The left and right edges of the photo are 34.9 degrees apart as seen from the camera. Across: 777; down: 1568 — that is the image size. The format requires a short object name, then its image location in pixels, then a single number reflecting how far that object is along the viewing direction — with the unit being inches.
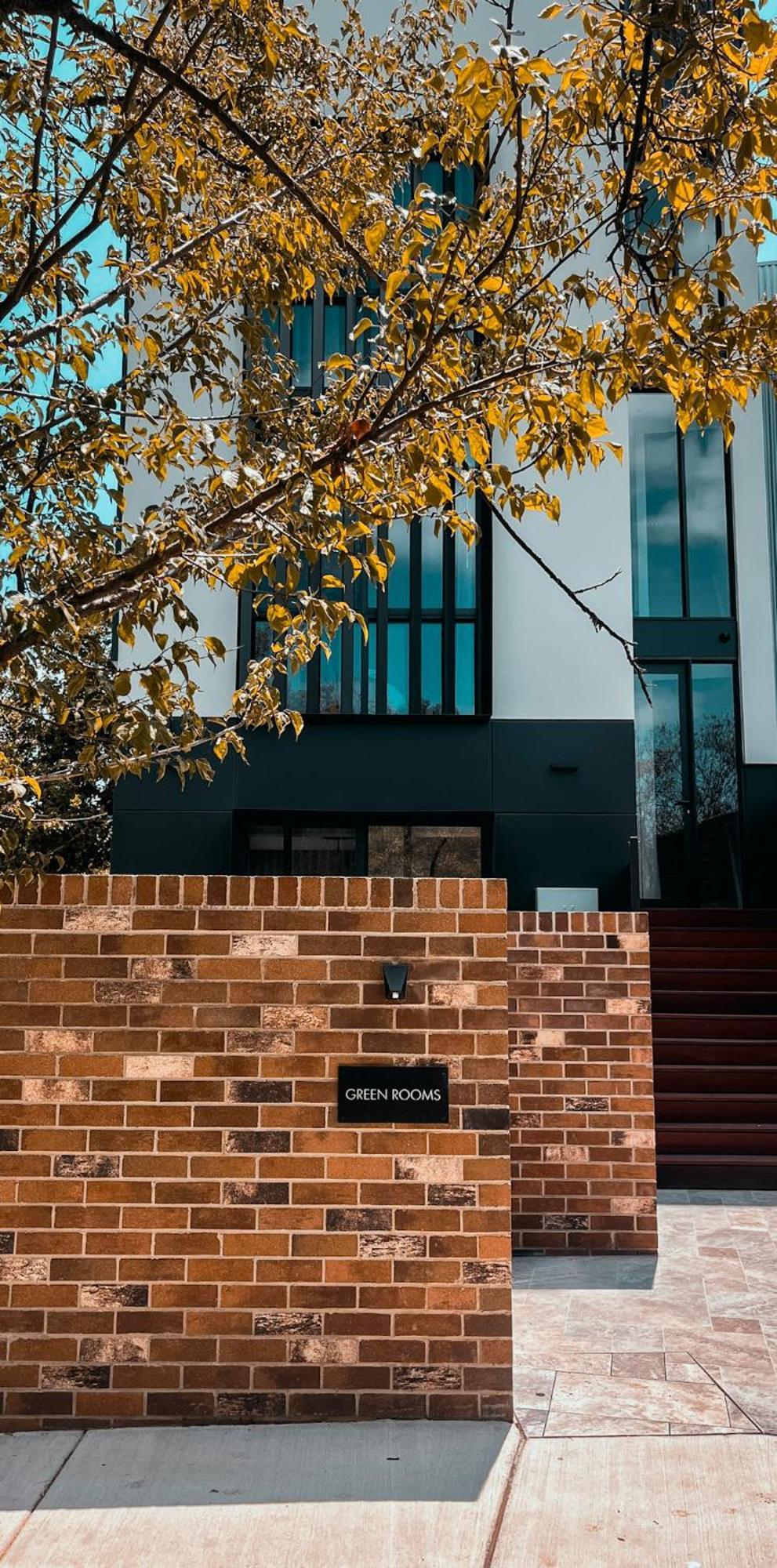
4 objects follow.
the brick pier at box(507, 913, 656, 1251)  272.7
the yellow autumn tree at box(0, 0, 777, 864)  130.3
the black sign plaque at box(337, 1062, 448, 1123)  165.9
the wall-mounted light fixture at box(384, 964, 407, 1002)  166.6
